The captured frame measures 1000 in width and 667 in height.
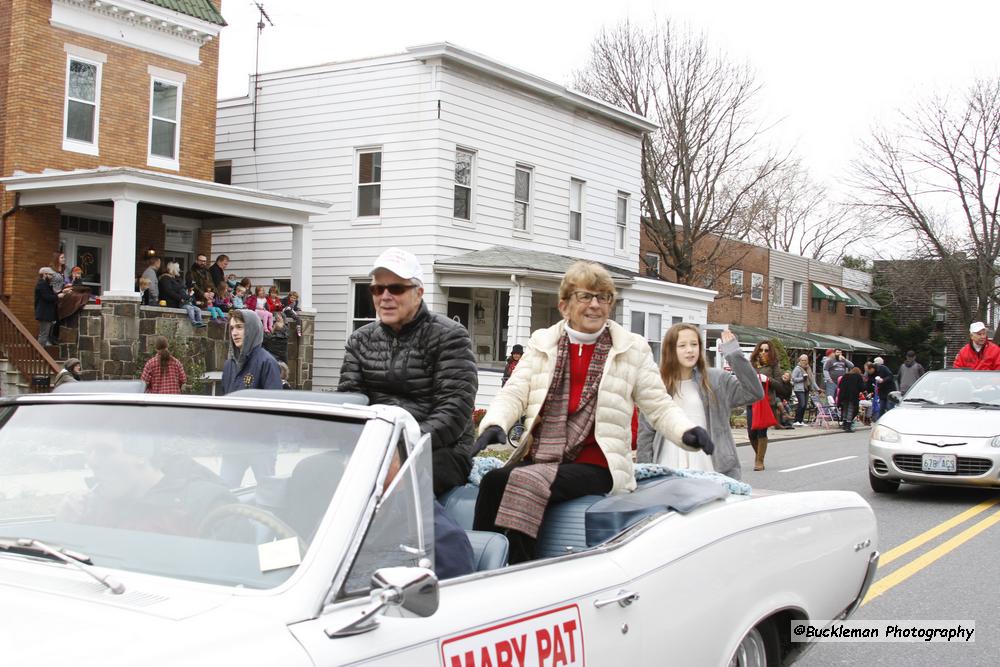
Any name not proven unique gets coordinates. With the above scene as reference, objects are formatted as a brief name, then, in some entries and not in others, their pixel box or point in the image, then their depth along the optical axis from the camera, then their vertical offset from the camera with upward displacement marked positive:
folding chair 26.64 -2.01
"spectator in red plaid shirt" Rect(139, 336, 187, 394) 11.03 -0.67
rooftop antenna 25.64 +7.14
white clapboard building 22.69 +3.55
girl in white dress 6.66 -0.37
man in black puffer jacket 4.53 -0.16
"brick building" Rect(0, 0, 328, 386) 18.33 +3.41
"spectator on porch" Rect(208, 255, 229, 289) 19.83 +0.88
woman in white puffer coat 4.07 -0.33
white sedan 11.12 -1.00
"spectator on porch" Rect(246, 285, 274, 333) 18.56 +0.22
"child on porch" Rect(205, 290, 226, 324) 18.76 +0.13
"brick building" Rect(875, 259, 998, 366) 47.22 +2.76
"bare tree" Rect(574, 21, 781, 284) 34.28 +6.98
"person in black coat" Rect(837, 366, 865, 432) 25.11 -1.27
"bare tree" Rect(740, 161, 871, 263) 36.72 +5.92
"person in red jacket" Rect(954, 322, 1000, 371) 12.78 -0.04
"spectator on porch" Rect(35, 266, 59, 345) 17.34 +0.05
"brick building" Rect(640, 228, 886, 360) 39.38 +2.25
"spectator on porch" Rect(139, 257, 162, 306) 18.05 +0.61
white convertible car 2.25 -0.64
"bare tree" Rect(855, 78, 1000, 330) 39.59 +5.43
